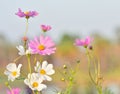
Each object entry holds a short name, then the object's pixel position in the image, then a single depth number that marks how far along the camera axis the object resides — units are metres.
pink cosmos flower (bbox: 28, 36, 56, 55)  1.44
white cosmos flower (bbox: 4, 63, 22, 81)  1.47
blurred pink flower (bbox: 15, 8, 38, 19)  1.49
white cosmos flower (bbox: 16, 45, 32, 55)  1.47
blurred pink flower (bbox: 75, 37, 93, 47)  1.57
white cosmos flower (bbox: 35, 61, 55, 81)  1.46
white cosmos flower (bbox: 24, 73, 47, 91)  1.44
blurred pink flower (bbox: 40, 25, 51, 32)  1.48
